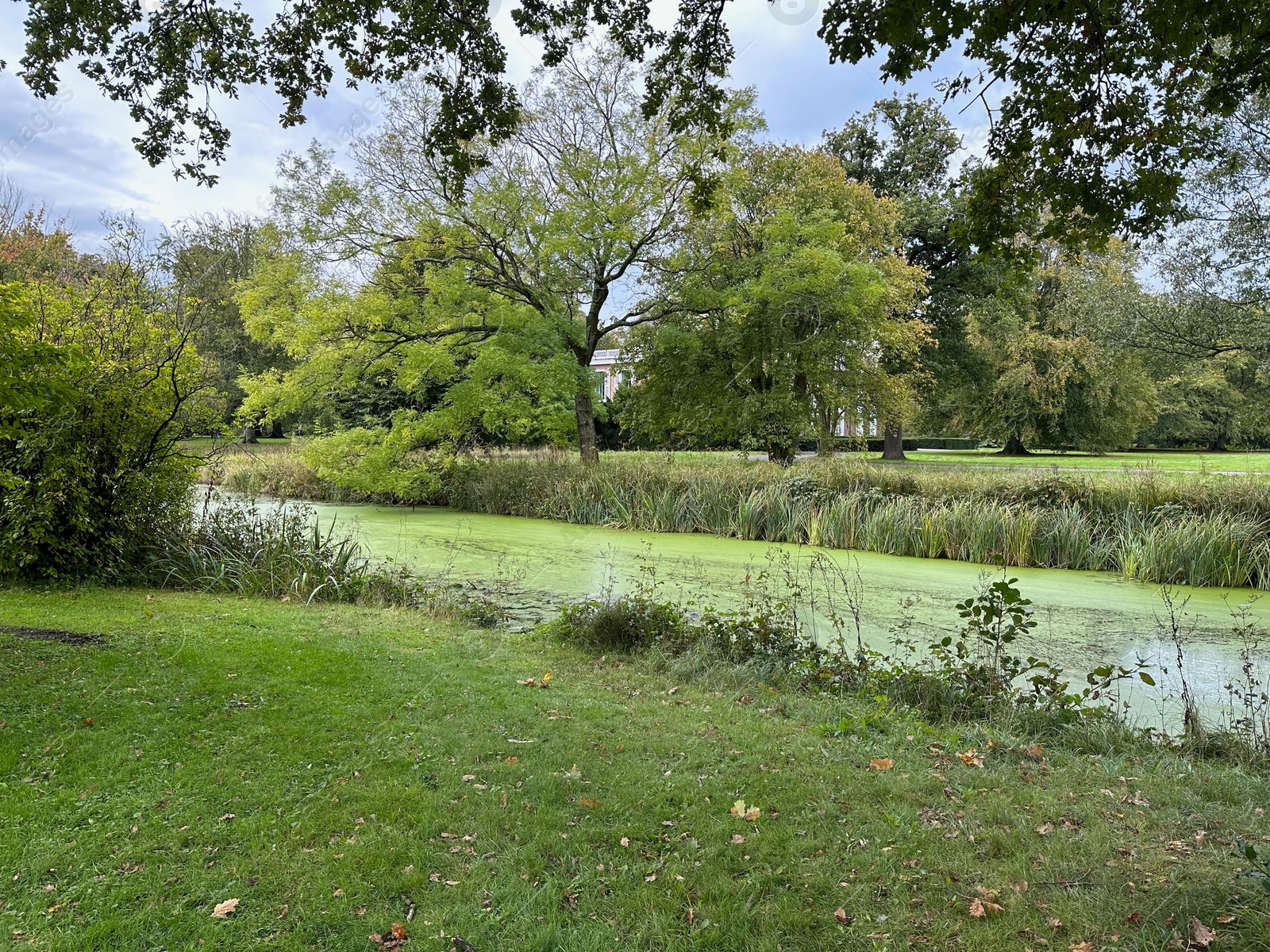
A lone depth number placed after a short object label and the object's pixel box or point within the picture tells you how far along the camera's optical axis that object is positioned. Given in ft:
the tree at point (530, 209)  48.11
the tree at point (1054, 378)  78.79
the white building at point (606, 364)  158.90
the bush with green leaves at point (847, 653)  14.44
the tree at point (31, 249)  58.73
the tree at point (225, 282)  89.92
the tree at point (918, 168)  82.79
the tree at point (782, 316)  52.24
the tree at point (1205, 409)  103.40
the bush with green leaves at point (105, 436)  20.83
